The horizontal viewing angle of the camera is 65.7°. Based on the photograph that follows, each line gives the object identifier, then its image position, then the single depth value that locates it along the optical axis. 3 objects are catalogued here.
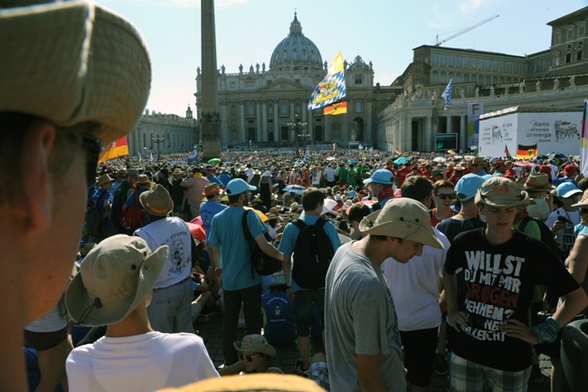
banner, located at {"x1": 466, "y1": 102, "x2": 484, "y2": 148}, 41.41
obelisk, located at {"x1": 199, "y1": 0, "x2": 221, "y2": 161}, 31.16
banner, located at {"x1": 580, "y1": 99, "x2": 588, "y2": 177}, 8.58
